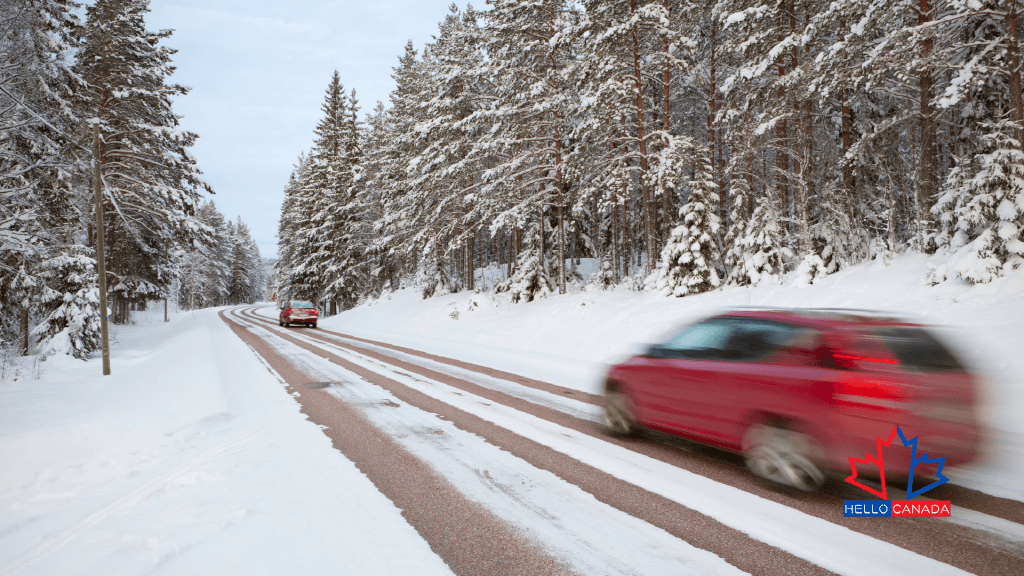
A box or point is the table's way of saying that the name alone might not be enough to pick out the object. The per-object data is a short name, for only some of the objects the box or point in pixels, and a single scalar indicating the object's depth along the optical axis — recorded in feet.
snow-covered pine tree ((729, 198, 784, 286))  50.19
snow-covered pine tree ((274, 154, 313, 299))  147.95
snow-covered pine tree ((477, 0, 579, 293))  62.95
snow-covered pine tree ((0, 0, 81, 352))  35.68
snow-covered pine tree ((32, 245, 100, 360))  55.52
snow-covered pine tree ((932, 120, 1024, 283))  29.60
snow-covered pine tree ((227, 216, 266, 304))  317.42
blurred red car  12.61
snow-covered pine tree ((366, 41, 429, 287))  92.12
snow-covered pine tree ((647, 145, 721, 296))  53.47
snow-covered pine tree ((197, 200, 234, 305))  257.14
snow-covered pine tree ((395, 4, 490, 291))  72.28
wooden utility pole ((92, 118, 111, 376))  44.14
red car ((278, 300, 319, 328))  103.76
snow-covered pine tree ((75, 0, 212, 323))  63.21
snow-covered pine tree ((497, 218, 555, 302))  72.23
